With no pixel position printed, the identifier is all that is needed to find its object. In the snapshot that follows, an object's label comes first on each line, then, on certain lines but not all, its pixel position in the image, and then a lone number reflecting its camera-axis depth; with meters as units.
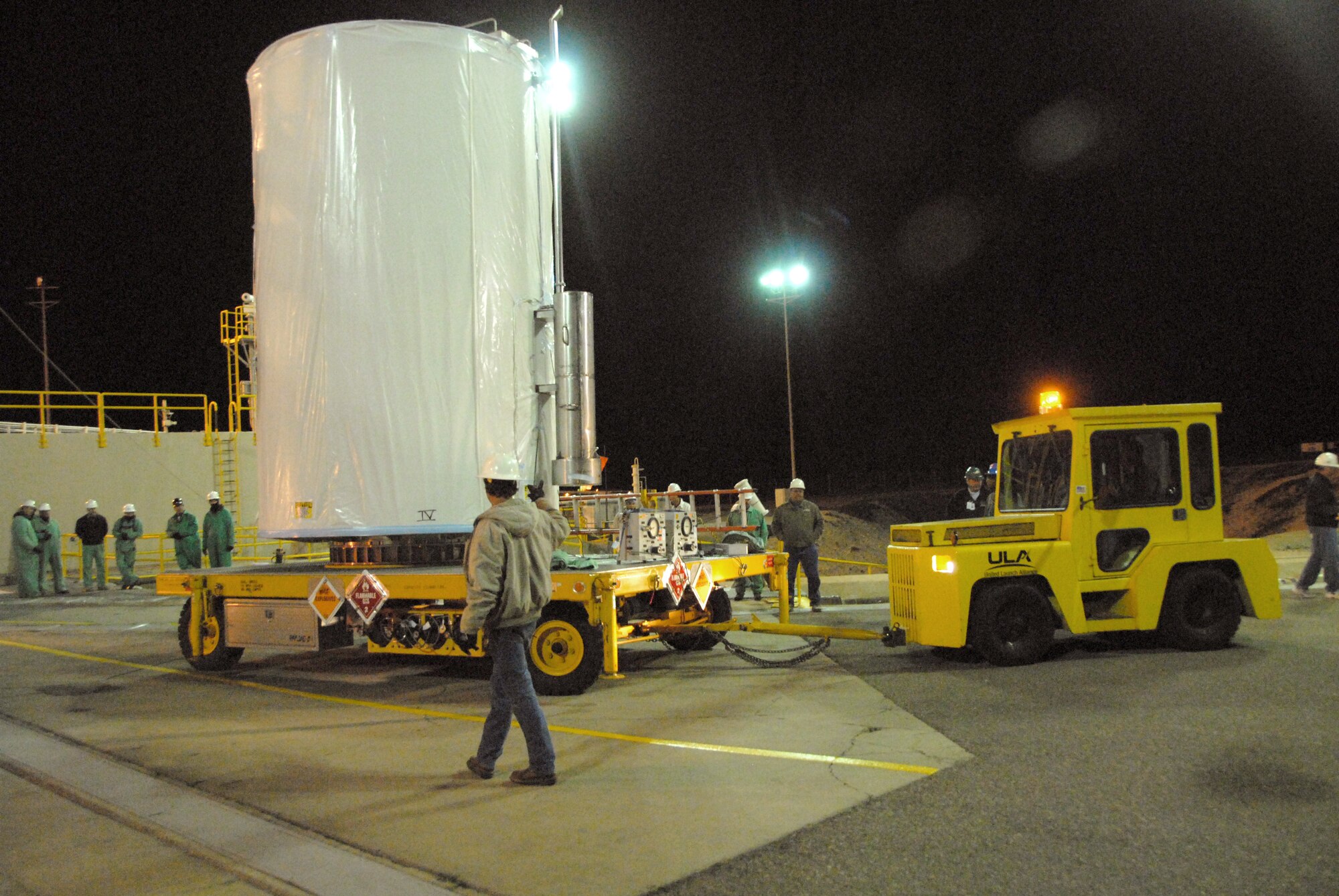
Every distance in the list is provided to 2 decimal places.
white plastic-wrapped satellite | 8.12
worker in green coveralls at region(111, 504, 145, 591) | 18.11
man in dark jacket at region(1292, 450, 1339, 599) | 11.36
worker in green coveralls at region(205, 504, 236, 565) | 14.26
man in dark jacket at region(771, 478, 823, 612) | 12.36
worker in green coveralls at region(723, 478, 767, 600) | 13.60
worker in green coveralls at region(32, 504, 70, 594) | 17.42
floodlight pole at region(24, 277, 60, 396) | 44.81
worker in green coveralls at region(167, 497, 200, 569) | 15.84
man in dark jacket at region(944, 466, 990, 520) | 11.43
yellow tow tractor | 8.16
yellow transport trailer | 7.55
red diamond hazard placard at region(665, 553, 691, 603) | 8.13
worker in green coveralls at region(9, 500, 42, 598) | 17.11
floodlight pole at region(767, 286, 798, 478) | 29.08
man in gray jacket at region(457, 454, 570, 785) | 5.13
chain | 8.42
